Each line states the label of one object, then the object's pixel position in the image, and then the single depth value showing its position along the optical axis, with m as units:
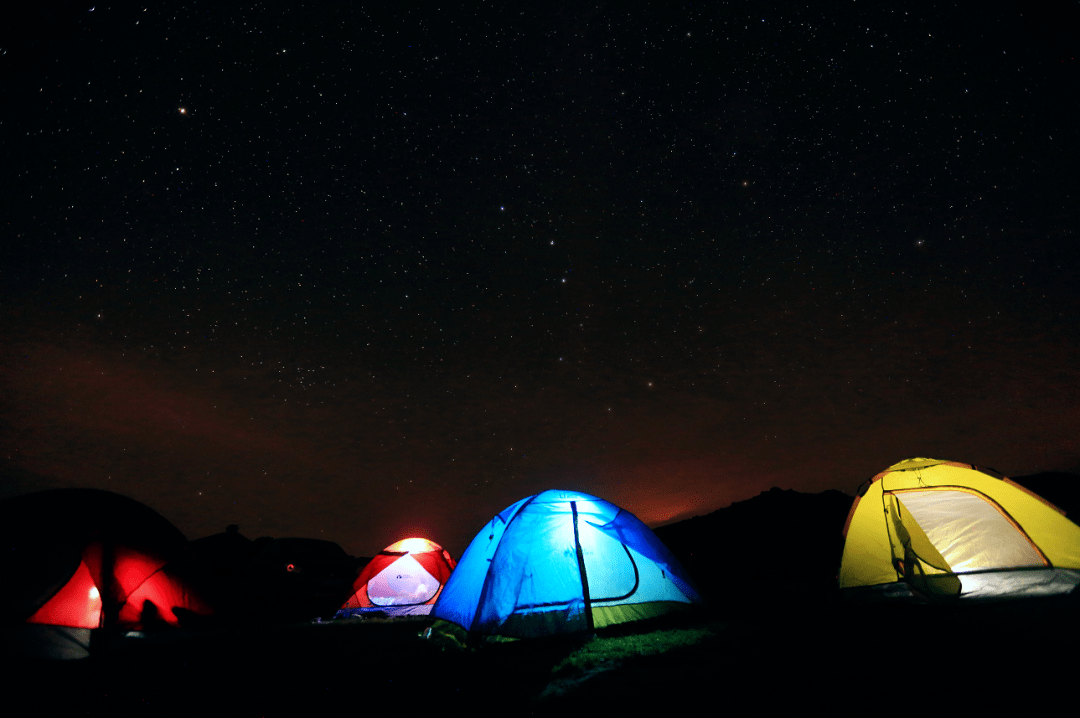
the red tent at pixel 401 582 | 11.36
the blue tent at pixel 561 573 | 6.33
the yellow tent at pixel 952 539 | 6.66
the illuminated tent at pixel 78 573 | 6.12
